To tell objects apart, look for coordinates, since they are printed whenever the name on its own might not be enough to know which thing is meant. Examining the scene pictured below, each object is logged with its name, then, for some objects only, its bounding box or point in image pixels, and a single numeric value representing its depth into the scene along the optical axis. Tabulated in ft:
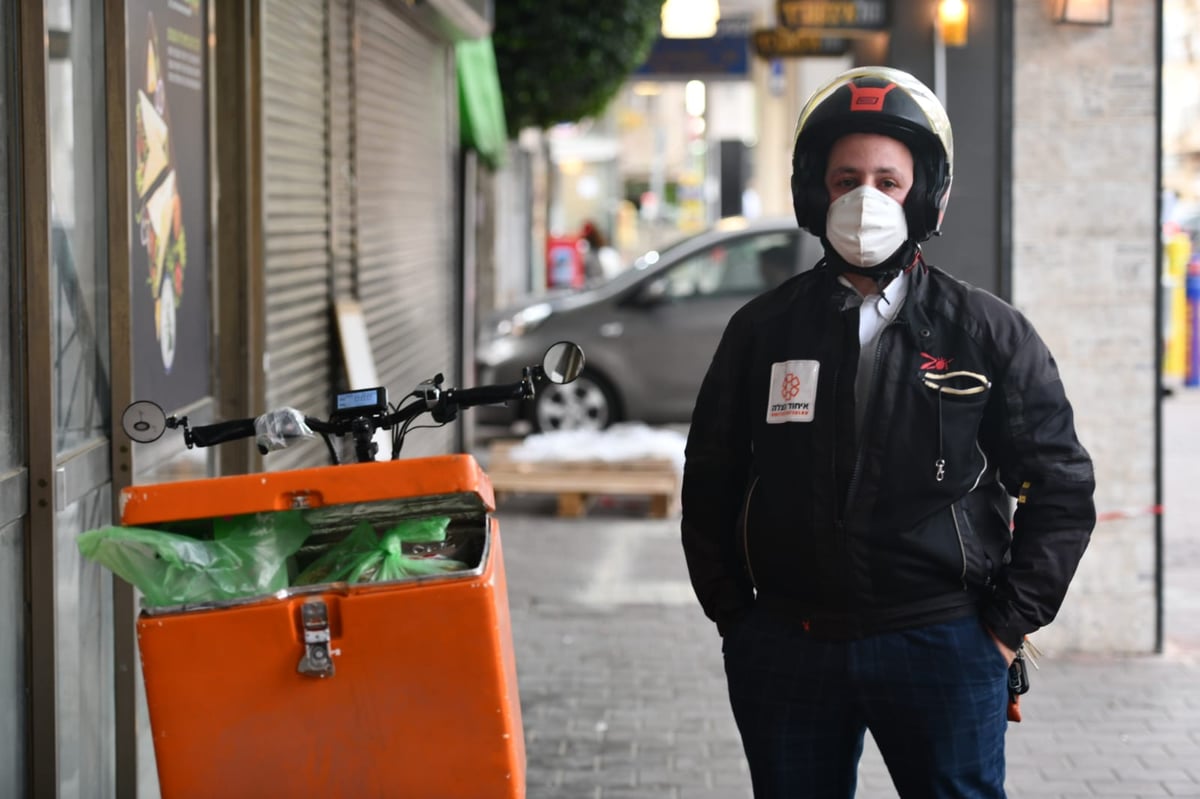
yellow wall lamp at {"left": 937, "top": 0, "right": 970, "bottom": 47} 22.41
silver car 44.50
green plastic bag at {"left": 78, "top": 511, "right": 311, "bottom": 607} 8.52
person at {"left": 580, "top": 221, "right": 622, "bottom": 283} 102.58
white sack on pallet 35.76
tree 49.57
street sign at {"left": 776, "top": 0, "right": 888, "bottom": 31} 25.89
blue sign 68.23
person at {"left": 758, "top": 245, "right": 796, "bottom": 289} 44.42
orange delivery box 8.21
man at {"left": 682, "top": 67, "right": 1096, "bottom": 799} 9.84
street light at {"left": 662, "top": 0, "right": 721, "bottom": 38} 59.47
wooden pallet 34.24
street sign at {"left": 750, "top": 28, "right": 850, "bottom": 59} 47.39
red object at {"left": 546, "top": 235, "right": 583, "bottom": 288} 117.08
